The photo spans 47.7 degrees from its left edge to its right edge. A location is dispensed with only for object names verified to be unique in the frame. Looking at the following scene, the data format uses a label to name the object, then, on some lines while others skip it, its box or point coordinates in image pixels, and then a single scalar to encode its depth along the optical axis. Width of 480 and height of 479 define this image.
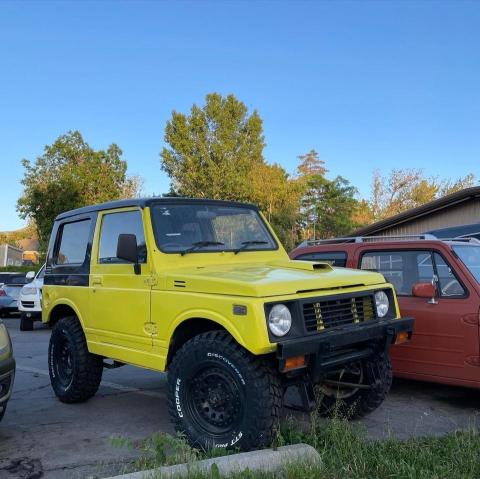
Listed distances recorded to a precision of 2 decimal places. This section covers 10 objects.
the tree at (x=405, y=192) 41.69
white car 13.84
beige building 17.17
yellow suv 3.83
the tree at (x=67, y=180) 28.64
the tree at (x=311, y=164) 58.56
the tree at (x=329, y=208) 42.50
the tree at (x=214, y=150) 33.72
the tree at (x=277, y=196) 34.84
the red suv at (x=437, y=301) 5.29
